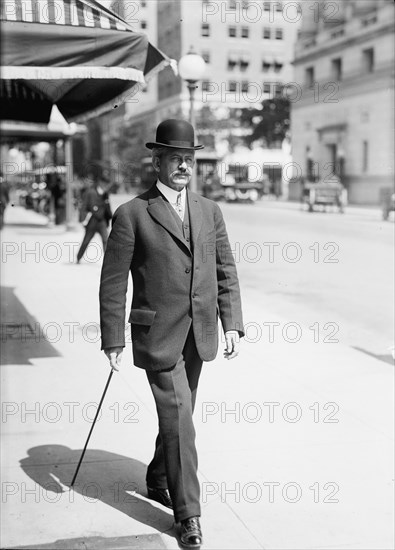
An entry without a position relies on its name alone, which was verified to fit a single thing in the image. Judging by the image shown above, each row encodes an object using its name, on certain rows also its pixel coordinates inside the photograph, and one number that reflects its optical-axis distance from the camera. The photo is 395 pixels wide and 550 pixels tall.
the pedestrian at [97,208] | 14.77
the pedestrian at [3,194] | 25.31
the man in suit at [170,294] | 4.08
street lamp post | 12.10
